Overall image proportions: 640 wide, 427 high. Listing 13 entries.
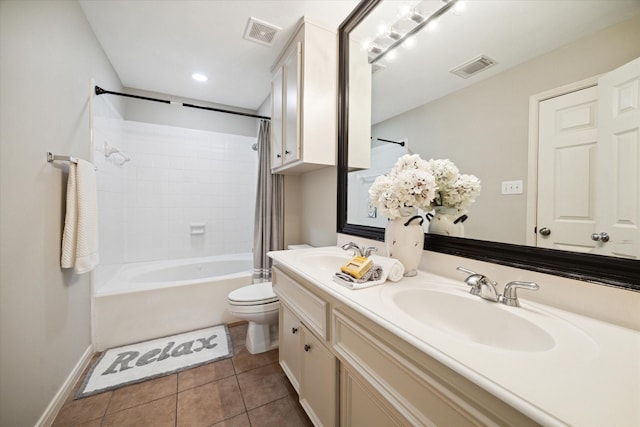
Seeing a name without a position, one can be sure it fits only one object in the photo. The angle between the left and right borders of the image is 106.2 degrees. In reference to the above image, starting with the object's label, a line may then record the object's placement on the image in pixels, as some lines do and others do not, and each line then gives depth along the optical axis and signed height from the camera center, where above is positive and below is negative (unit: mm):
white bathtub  1866 -801
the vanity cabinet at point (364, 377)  481 -457
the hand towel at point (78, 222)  1362 -82
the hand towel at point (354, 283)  874 -270
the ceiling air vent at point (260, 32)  1683 +1310
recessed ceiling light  2383 +1330
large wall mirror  640 +351
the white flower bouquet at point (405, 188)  936 +95
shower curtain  2350 -33
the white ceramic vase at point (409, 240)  1011 -122
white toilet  1777 -776
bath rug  1538 -1094
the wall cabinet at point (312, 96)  1665 +811
